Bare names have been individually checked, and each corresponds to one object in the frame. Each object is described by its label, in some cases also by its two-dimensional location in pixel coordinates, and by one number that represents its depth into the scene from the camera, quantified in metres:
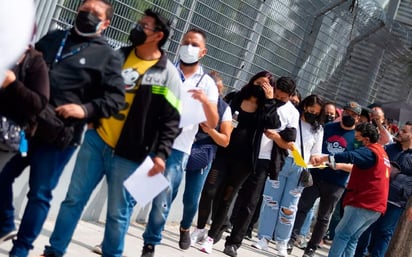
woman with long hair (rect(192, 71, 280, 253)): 15.95
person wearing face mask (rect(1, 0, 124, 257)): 10.22
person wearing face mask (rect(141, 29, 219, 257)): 13.15
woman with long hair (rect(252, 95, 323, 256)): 18.49
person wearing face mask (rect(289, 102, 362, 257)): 19.23
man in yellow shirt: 10.88
